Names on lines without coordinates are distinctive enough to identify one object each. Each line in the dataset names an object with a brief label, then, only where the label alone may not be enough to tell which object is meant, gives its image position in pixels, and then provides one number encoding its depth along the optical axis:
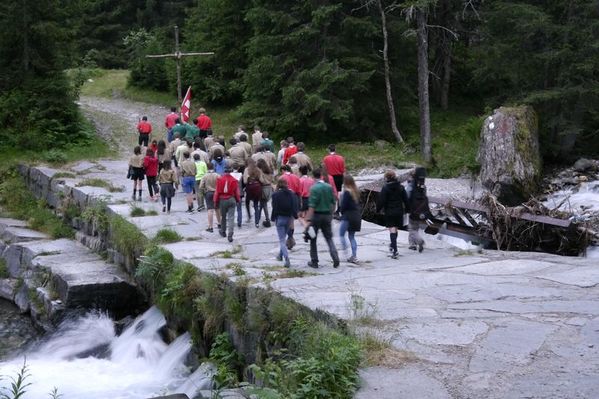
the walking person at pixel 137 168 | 19.22
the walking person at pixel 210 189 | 16.23
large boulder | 21.81
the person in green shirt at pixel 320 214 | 12.31
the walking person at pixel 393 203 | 13.49
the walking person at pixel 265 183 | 16.47
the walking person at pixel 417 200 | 13.78
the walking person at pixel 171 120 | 23.70
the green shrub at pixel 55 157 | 25.97
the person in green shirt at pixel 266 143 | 19.14
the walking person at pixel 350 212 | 13.09
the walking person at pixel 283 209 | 12.76
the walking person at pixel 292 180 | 15.31
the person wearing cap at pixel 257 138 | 20.97
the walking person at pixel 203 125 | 23.25
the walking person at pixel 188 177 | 18.05
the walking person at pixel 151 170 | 18.78
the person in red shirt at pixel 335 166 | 17.58
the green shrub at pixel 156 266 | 13.69
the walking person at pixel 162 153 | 19.81
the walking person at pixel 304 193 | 15.70
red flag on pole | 23.67
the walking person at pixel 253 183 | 16.03
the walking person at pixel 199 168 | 17.95
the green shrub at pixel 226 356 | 10.05
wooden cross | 27.00
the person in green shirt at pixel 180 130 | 21.59
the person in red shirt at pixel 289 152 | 19.23
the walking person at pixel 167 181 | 17.67
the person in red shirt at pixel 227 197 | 14.98
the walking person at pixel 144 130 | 24.89
